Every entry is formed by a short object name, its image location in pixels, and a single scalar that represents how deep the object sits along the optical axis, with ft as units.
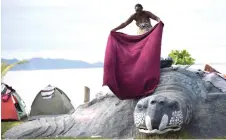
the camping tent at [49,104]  34.37
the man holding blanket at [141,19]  25.95
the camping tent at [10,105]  32.06
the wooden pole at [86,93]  35.27
